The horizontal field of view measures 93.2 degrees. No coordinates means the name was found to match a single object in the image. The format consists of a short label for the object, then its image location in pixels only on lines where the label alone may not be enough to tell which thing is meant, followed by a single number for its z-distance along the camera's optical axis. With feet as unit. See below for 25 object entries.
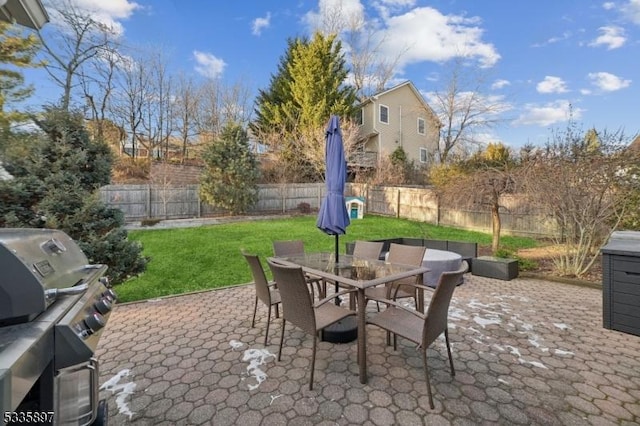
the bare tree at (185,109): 59.41
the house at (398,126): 64.85
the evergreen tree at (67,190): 13.05
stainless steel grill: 2.89
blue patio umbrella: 12.51
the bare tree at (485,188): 21.50
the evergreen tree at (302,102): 54.49
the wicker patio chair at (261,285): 10.97
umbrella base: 11.14
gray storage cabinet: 10.62
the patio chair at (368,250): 14.25
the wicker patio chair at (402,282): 12.00
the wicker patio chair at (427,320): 7.77
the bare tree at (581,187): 17.20
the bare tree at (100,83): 46.52
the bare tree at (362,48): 68.59
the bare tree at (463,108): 64.08
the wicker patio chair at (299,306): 8.50
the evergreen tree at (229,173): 42.34
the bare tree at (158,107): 56.18
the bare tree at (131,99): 52.39
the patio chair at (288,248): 14.49
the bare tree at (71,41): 40.70
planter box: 18.95
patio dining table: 8.79
